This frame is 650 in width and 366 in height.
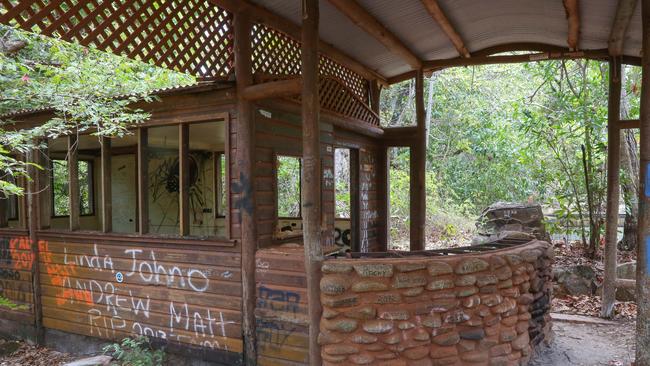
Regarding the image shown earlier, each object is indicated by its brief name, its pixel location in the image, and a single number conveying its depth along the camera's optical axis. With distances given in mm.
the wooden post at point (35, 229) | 6469
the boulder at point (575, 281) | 7082
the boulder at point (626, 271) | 7062
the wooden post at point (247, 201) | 4535
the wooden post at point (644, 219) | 3816
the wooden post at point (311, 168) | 3812
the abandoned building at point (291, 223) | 3799
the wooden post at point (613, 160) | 5898
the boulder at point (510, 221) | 8602
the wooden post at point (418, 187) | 7598
